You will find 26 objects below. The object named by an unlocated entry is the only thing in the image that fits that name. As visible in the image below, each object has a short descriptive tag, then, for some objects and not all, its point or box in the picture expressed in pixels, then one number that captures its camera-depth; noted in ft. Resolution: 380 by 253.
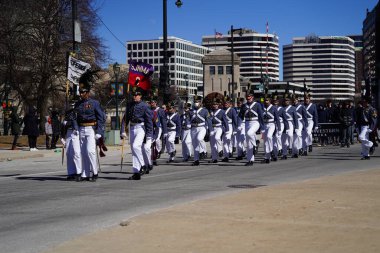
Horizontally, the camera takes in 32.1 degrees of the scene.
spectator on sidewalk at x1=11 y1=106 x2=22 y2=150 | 97.40
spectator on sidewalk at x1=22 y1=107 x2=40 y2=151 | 95.36
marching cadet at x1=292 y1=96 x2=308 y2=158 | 75.92
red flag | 86.99
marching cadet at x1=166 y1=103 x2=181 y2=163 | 74.95
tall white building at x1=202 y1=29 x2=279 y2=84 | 635.33
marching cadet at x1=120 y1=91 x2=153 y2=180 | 48.85
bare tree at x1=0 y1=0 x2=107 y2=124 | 135.03
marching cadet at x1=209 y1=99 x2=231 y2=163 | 68.80
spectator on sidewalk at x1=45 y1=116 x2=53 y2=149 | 100.68
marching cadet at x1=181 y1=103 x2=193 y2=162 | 73.00
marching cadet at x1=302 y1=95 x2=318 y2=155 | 82.67
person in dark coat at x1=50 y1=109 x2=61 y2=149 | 98.58
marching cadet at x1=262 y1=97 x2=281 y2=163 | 66.74
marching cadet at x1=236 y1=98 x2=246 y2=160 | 71.90
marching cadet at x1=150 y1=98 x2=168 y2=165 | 61.62
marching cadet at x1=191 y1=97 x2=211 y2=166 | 67.41
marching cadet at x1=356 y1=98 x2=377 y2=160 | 69.72
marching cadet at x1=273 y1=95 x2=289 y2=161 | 71.15
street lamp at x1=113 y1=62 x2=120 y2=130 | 121.57
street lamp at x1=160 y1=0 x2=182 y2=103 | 91.87
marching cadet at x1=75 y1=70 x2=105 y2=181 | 47.62
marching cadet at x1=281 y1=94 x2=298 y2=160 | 73.87
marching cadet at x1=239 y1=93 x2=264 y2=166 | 63.21
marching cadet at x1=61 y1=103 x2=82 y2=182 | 48.32
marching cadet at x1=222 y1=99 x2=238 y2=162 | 71.00
